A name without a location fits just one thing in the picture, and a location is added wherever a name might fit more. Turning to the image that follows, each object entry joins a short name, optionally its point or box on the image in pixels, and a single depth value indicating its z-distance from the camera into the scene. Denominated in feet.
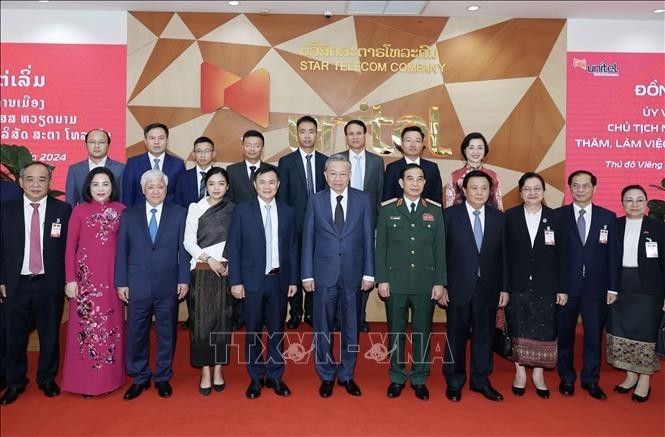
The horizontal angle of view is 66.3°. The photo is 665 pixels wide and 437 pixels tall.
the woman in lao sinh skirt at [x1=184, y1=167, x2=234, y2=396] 11.39
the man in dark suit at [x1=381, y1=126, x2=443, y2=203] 13.46
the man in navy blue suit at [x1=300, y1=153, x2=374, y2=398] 11.35
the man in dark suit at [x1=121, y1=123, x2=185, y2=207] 13.60
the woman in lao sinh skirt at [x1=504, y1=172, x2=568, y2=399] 11.51
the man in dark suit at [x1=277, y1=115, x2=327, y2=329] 13.80
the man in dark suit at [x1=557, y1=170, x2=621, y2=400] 11.99
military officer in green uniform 11.32
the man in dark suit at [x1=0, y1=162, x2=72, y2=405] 11.34
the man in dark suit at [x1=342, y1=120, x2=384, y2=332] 13.74
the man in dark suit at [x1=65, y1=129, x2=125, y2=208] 13.76
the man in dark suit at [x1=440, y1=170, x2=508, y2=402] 11.40
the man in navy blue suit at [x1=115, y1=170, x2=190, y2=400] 11.30
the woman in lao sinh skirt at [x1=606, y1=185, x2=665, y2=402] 11.90
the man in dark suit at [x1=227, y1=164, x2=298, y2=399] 11.26
